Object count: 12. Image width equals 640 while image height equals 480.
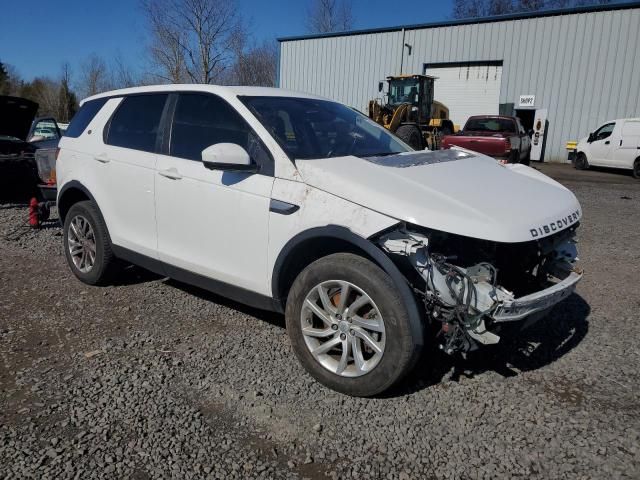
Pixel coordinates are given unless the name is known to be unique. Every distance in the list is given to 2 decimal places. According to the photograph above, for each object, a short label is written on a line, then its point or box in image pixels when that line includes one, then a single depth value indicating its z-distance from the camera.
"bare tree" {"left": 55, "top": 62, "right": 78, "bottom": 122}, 47.59
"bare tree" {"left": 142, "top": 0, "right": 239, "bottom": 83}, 35.75
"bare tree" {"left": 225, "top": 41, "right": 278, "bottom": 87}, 42.56
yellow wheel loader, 18.53
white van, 16.77
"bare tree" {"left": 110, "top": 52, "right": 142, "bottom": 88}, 44.09
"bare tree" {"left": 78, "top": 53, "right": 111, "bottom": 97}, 47.92
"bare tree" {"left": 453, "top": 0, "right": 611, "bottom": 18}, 41.34
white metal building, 21.58
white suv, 2.74
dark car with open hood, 8.66
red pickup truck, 15.69
